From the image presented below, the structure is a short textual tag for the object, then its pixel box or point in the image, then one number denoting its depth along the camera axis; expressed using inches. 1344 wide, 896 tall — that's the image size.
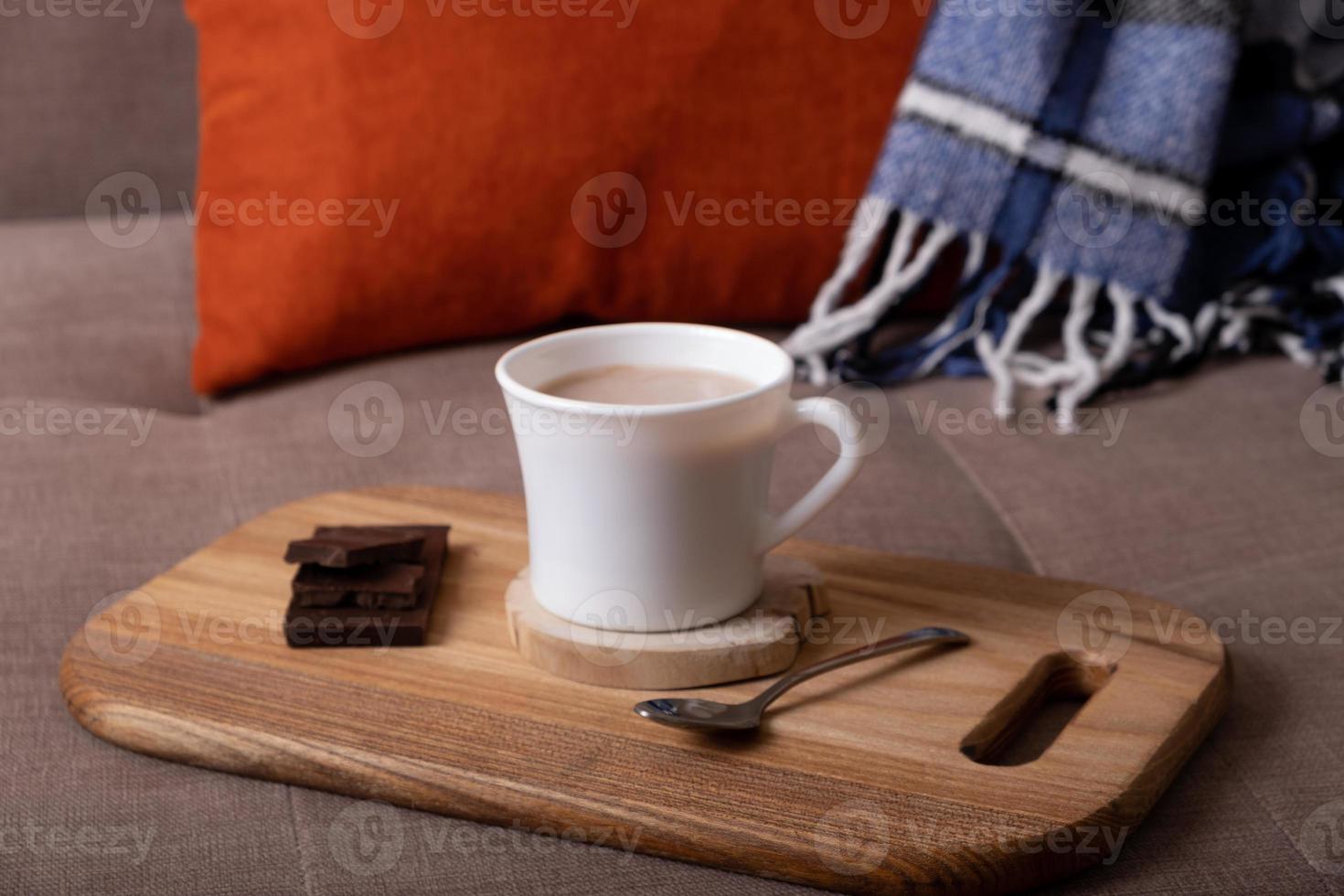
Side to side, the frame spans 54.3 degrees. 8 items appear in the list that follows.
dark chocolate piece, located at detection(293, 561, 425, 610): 25.8
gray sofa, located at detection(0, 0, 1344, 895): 21.0
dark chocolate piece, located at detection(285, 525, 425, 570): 26.0
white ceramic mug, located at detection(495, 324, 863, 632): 23.5
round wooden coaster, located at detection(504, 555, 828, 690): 23.9
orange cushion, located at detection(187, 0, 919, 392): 43.6
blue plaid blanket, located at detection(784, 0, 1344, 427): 45.4
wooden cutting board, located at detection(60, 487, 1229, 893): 20.3
